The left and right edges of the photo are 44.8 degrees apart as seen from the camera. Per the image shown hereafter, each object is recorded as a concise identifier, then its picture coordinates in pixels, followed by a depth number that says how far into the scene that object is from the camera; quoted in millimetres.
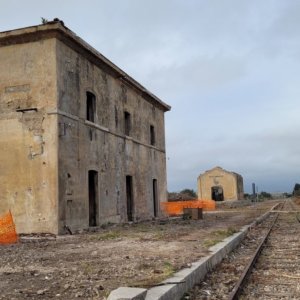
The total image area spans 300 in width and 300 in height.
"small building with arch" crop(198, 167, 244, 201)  52849
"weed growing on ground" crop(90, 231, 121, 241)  11259
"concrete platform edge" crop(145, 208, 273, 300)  4531
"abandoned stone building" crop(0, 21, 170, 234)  12512
